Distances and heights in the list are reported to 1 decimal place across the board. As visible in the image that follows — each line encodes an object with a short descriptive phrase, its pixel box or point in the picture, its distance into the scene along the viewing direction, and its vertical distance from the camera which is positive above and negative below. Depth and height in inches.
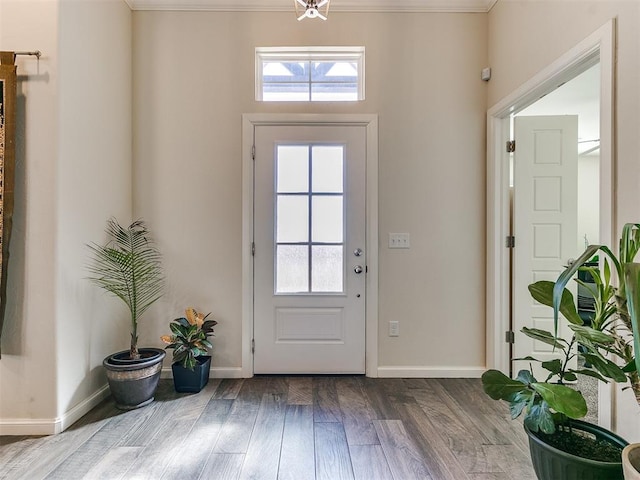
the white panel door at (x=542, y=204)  101.0 +10.5
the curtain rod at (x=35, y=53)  75.6 +40.5
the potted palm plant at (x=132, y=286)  86.9 -14.4
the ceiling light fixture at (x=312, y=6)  78.2 +53.5
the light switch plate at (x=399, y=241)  108.7 -1.0
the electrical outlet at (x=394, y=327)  108.6 -28.3
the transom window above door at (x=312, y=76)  110.1 +52.7
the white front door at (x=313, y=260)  108.3 -7.3
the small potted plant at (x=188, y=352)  96.4 -32.7
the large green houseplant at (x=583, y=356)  42.4 -17.3
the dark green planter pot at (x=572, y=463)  47.4 -32.2
